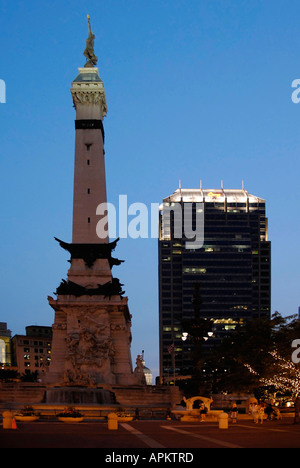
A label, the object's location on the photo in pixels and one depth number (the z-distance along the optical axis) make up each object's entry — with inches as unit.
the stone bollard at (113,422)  1413.1
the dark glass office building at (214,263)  7071.9
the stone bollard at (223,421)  1427.2
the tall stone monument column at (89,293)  2888.8
